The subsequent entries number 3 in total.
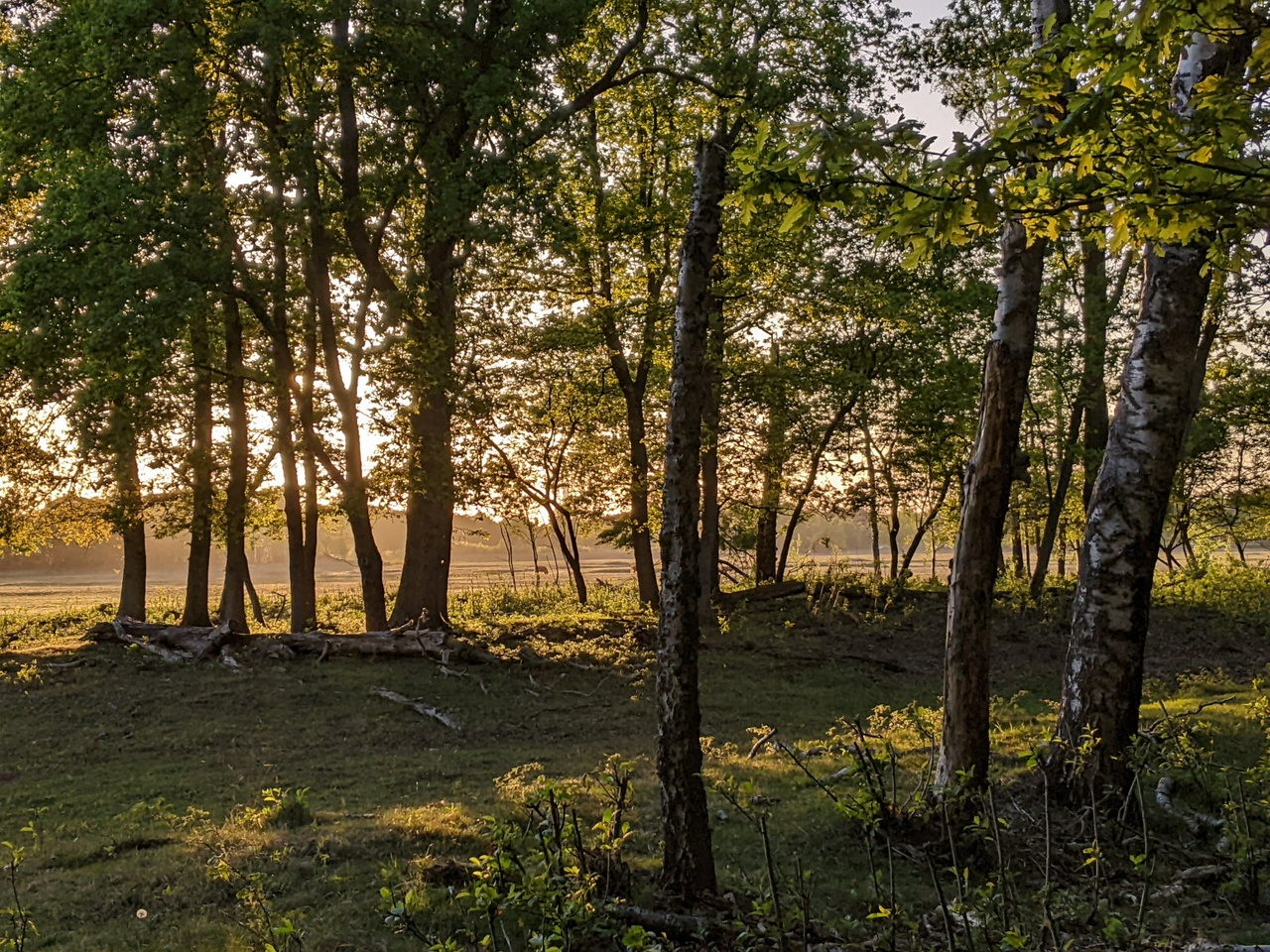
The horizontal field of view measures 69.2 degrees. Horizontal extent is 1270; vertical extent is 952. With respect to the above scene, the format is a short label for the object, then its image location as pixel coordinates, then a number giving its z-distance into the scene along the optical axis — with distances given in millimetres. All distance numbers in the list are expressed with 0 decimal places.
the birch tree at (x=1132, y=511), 7594
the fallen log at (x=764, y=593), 24078
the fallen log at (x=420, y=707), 13438
